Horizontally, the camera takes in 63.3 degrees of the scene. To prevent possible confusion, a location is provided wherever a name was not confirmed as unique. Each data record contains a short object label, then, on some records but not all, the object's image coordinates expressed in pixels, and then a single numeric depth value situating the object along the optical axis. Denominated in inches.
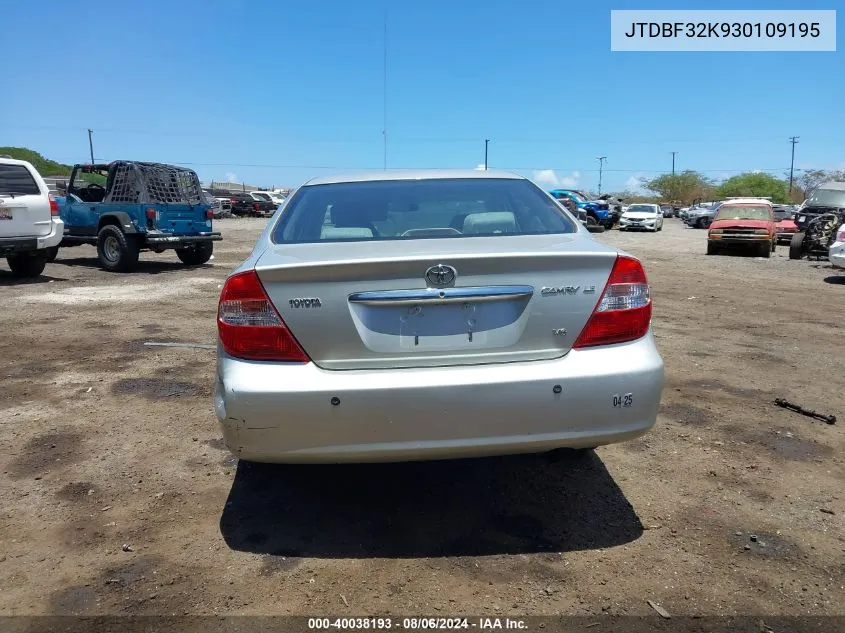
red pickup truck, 771.4
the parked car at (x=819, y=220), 693.9
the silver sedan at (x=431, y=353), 104.5
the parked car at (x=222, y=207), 1674.7
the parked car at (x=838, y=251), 481.7
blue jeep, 514.6
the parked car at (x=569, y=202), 1109.0
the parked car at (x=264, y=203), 1820.9
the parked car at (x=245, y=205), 1808.6
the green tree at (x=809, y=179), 3598.2
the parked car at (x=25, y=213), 410.0
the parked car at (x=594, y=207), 1360.7
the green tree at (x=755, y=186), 3754.9
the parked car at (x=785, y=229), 999.8
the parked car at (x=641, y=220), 1392.7
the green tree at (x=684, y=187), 3848.4
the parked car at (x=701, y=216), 1730.7
